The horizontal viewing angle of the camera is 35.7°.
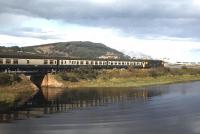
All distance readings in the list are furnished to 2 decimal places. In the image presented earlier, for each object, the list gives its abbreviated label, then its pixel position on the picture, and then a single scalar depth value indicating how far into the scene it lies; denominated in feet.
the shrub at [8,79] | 216.59
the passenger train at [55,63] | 239.35
